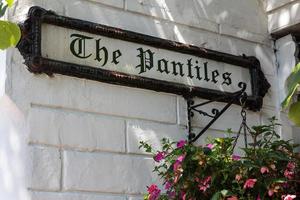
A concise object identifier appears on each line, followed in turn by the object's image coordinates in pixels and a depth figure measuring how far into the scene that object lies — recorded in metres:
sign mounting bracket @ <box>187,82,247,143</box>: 3.66
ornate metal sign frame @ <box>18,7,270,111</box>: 3.25
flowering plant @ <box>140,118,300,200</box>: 2.83
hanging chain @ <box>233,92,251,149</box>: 3.62
